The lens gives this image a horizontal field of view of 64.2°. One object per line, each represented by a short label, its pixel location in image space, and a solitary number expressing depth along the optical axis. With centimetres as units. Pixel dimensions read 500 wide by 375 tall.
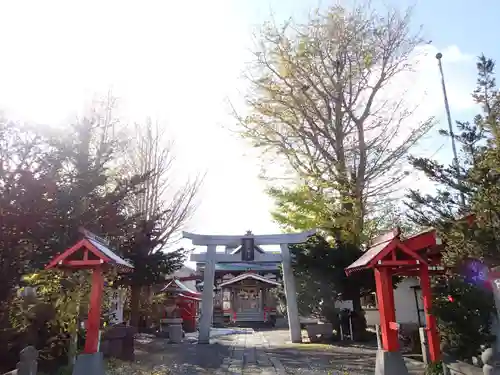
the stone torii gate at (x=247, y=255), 1767
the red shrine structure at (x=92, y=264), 796
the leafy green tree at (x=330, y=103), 1645
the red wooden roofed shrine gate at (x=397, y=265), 812
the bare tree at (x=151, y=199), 1962
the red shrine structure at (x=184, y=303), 2554
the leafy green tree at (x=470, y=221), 643
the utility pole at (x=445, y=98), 1339
